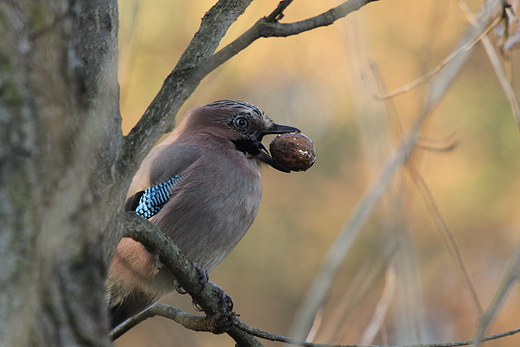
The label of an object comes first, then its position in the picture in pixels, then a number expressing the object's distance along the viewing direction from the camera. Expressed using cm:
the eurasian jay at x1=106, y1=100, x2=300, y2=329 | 460
